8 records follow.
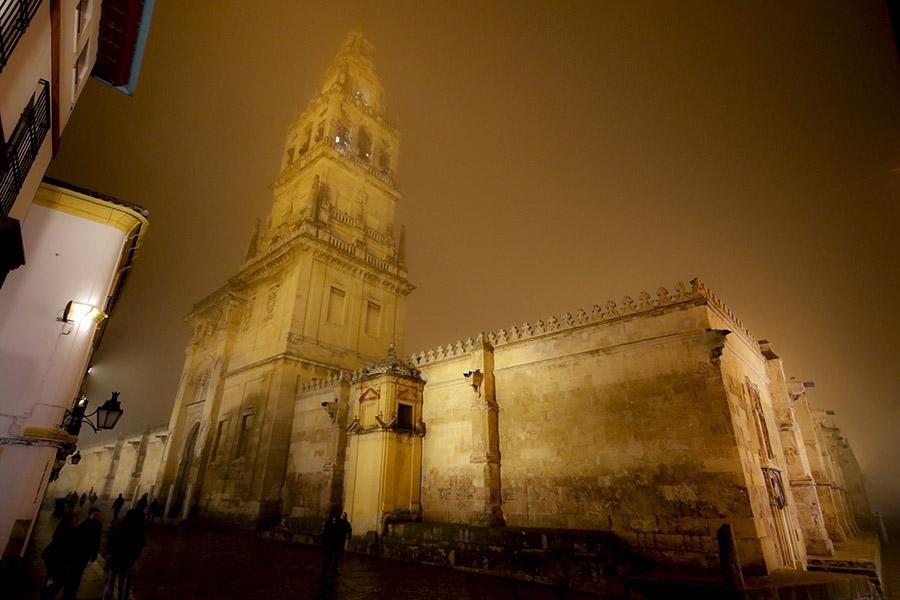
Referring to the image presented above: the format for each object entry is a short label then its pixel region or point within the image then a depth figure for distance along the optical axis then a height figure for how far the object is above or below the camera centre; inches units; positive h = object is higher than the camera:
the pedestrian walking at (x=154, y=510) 899.2 -72.6
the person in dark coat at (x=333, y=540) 375.6 -52.7
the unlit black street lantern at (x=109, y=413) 408.2 +53.3
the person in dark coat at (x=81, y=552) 237.9 -42.2
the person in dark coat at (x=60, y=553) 231.8 -41.8
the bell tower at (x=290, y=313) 844.0 +361.2
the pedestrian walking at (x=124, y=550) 258.5 -44.2
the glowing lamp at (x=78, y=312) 396.8 +143.2
